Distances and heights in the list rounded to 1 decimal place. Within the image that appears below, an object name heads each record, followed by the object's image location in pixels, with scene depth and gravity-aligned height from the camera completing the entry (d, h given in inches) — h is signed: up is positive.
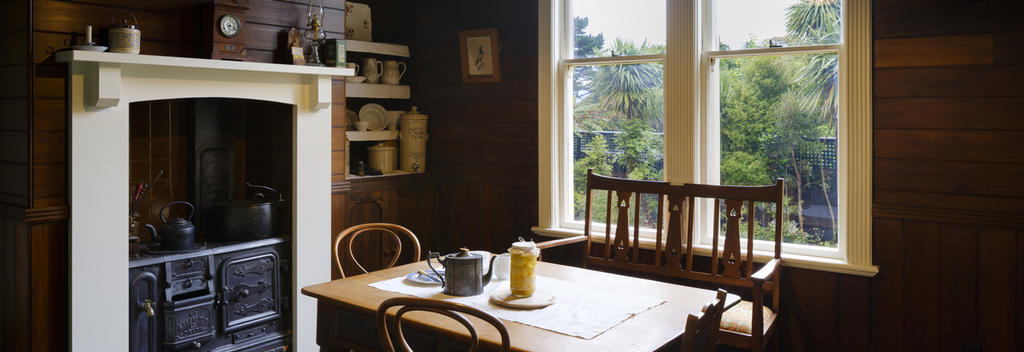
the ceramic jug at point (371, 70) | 163.6 +23.9
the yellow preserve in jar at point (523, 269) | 82.7 -11.1
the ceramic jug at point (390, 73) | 168.1 +23.8
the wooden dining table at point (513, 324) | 68.7 -15.8
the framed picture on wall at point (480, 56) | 158.9 +26.6
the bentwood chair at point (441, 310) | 61.8 -12.2
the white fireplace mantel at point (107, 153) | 108.5 +3.2
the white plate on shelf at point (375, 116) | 168.7 +13.8
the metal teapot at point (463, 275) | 84.1 -12.0
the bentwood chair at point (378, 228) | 108.0 -9.2
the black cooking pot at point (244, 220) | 131.0 -8.5
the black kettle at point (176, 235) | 121.5 -10.4
